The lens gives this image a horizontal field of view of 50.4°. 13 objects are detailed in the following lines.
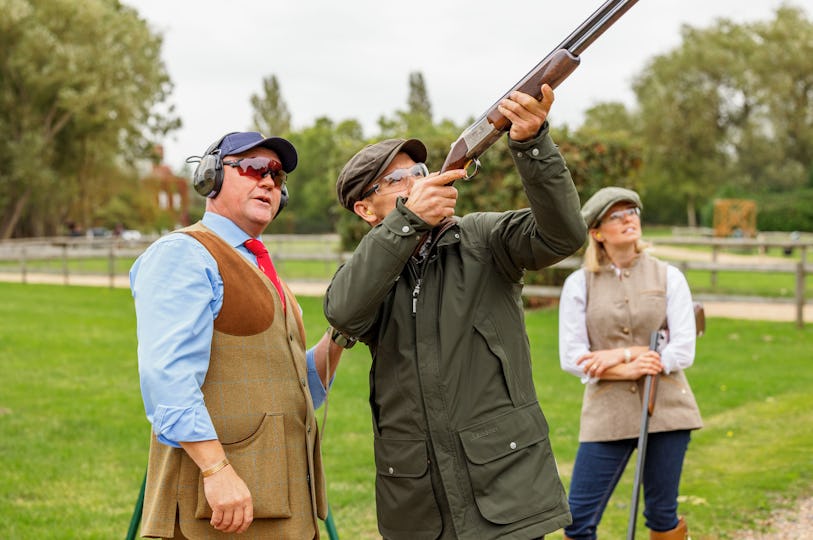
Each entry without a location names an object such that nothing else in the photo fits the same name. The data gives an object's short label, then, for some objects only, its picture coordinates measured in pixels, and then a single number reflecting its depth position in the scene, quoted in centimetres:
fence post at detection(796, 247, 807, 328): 1406
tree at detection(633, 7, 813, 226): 5038
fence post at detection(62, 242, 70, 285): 2720
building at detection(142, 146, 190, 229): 6197
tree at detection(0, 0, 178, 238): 4006
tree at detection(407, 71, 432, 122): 8569
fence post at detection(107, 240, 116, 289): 2475
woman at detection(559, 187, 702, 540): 445
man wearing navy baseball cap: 297
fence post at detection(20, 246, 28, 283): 2816
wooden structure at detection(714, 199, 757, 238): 3969
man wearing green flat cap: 283
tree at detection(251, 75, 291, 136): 9150
